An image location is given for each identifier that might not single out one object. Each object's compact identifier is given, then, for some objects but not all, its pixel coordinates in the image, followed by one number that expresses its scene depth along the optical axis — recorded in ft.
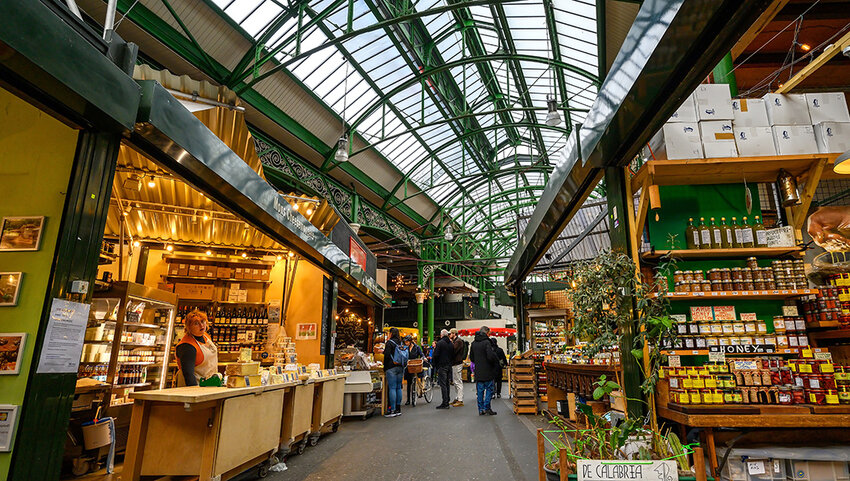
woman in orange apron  14.83
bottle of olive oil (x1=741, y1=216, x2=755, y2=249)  16.28
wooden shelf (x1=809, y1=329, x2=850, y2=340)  16.02
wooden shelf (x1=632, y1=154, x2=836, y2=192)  15.14
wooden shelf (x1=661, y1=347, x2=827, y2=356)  15.43
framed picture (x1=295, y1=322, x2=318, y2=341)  28.63
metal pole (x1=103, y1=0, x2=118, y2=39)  9.53
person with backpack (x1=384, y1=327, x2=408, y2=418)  28.04
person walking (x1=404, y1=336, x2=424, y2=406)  34.73
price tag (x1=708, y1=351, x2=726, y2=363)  15.36
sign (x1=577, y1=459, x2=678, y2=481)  8.16
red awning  63.62
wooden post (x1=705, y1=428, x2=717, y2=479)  11.22
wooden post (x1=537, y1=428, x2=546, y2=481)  9.30
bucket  14.38
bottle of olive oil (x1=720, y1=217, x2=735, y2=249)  16.30
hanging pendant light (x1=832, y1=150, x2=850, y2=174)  12.94
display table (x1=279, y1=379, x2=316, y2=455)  16.83
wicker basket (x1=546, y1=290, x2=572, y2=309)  53.31
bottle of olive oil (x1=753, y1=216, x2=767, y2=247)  16.26
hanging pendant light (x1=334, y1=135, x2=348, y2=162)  33.65
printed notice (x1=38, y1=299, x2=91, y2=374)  8.14
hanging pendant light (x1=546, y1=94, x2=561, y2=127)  32.01
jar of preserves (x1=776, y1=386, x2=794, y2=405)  11.80
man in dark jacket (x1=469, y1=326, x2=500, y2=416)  28.78
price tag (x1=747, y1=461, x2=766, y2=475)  11.06
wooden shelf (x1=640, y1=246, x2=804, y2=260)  15.89
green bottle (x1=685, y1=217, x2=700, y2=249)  16.49
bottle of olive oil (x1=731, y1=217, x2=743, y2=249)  16.28
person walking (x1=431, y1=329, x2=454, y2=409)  32.89
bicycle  38.31
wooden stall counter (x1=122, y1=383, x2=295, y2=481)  12.00
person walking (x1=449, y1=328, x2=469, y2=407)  34.27
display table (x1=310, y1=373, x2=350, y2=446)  20.27
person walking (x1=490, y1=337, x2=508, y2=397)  32.90
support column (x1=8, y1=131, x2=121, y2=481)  7.81
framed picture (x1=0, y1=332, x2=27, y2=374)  8.04
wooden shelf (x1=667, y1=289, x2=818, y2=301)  15.16
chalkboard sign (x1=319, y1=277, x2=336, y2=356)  29.04
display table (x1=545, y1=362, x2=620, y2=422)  20.85
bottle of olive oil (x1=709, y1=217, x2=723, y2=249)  16.33
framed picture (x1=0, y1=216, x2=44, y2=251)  8.84
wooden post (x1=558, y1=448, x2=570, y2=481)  8.34
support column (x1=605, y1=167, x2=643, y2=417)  12.55
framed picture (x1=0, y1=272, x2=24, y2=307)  8.57
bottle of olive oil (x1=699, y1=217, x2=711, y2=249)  16.39
